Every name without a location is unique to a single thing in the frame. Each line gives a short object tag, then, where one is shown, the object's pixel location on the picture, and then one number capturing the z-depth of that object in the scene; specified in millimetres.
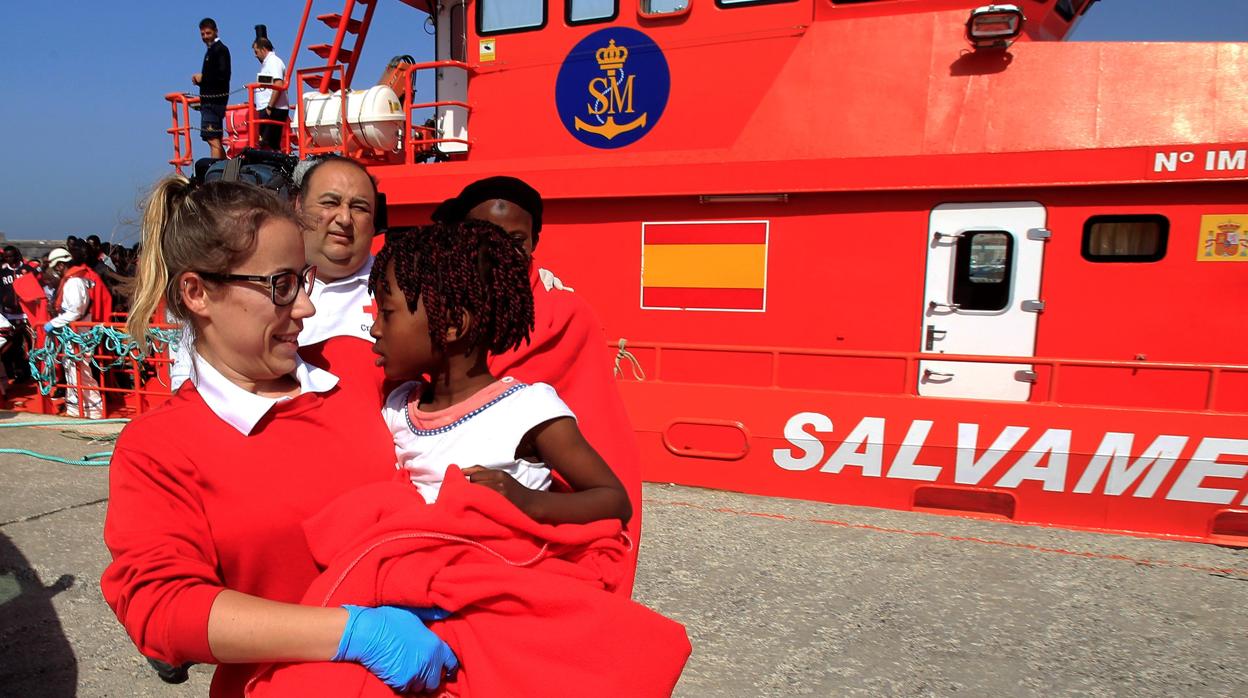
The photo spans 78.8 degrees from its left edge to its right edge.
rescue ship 4691
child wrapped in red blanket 1240
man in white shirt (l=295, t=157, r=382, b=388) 2182
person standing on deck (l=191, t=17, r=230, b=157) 7969
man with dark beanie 1800
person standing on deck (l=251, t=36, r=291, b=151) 7742
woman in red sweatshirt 1190
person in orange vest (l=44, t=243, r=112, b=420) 7477
